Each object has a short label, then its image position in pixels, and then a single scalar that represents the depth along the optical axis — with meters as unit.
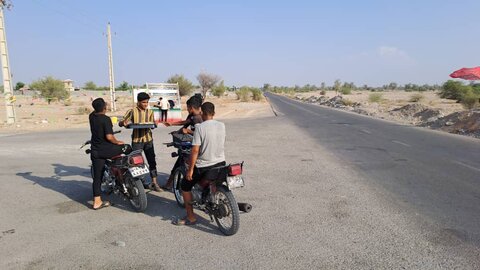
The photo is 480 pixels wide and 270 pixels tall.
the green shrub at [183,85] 66.06
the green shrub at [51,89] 53.66
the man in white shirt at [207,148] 4.30
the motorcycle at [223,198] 4.31
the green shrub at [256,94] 66.31
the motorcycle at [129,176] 5.19
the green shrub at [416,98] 52.62
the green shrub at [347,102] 47.52
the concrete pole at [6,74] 20.81
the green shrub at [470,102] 33.25
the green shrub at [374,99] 54.32
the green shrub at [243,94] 63.91
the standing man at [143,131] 6.02
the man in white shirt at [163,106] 20.70
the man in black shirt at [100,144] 5.30
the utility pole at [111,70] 30.25
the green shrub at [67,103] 46.75
